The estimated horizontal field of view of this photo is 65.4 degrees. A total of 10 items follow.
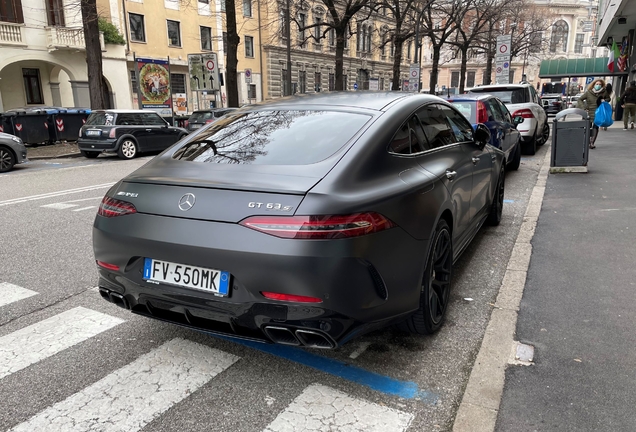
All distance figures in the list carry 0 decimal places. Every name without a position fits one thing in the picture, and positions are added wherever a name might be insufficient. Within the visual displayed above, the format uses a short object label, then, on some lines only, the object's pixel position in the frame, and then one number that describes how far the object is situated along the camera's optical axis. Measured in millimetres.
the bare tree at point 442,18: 32188
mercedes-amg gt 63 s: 2396
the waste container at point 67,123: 18234
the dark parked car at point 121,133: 15391
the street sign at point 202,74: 23902
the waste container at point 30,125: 16812
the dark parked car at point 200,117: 18438
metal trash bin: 9102
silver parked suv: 12117
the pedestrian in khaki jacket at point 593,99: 12984
